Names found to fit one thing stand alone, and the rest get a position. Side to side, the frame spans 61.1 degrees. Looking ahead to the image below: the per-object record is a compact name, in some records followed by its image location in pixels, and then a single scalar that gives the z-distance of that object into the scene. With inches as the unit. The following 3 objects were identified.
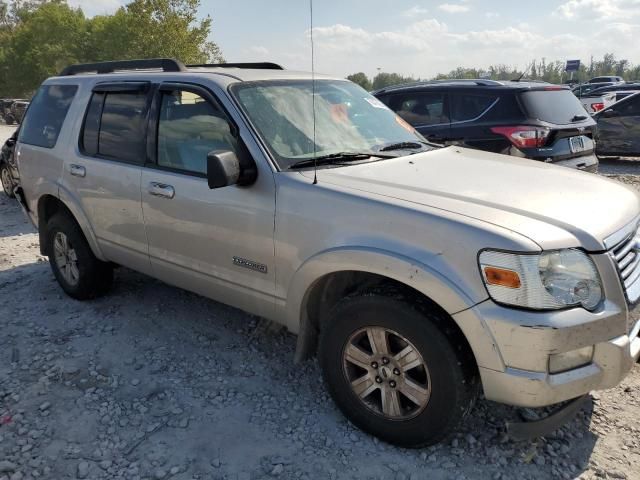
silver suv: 90.5
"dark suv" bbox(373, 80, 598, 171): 248.1
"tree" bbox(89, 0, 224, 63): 1047.0
